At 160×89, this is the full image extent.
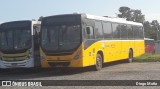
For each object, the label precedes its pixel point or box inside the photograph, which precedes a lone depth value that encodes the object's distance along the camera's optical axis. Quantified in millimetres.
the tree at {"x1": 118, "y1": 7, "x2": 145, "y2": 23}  100696
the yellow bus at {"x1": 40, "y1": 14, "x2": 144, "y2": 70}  15972
